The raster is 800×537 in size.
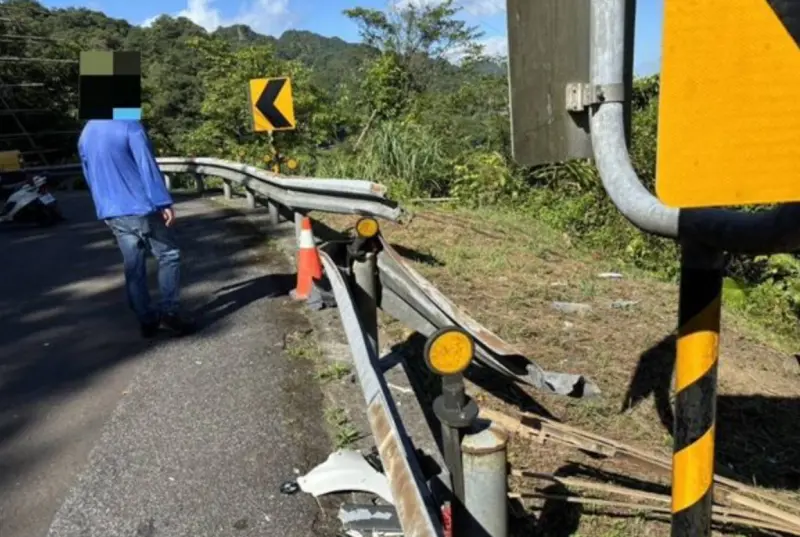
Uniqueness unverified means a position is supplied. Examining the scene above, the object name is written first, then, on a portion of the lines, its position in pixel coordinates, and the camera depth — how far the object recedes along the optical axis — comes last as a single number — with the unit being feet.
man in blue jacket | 18.42
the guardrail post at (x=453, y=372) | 6.83
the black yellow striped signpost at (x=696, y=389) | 5.82
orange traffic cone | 21.01
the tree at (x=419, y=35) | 92.38
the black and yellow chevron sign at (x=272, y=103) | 34.24
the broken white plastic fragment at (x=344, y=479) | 11.18
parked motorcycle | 38.14
